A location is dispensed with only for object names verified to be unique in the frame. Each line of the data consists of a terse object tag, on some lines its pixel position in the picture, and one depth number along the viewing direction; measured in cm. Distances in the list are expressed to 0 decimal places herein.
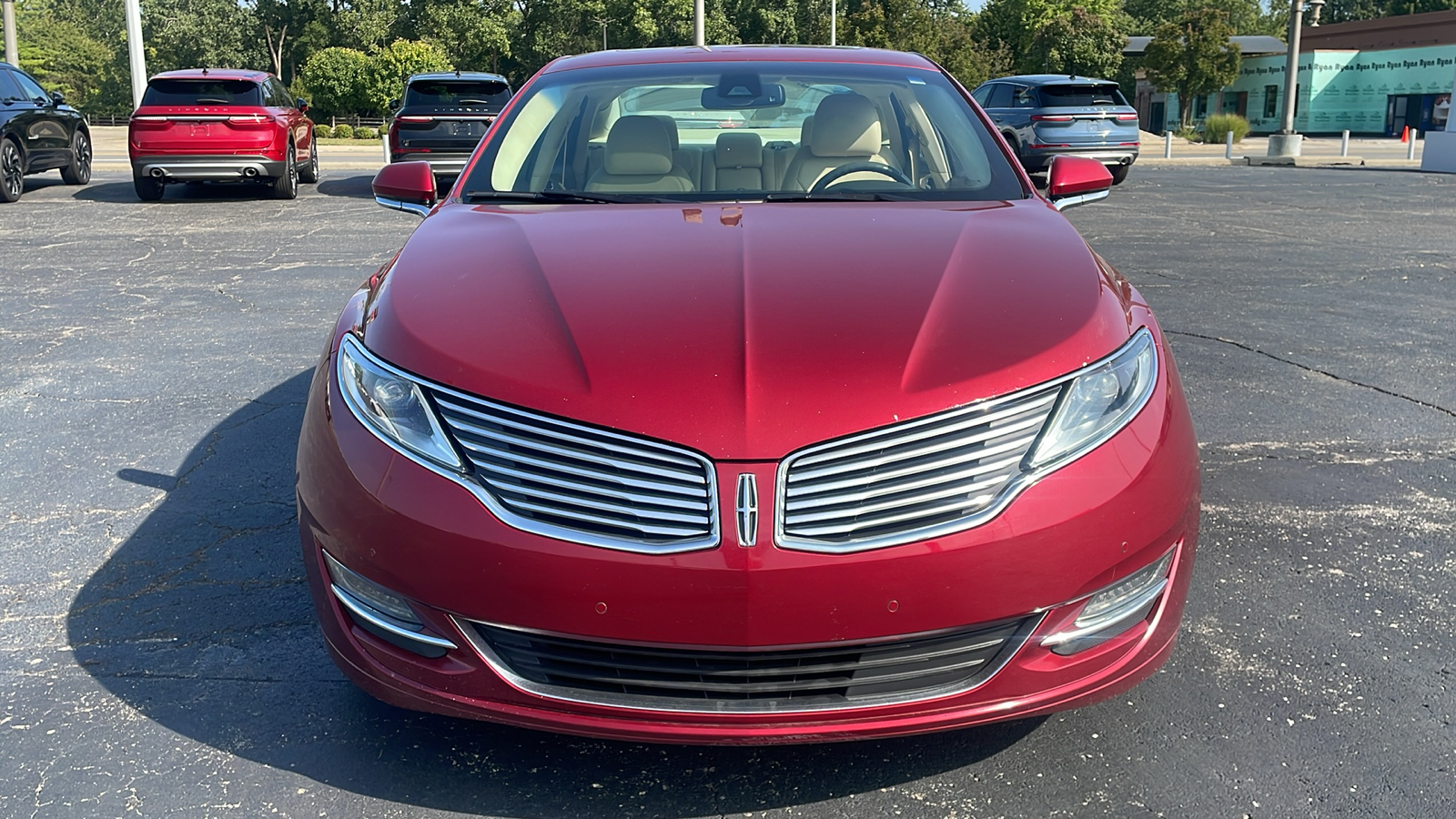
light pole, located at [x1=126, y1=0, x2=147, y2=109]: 1981
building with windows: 5522
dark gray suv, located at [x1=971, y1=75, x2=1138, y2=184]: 1738
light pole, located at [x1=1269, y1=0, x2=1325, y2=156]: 2562
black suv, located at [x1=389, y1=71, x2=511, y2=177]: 1456
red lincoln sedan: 211
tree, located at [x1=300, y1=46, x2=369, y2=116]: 5853
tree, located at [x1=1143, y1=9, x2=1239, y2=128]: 5534
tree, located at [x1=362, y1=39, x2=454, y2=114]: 5878
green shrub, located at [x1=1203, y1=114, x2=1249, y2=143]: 3700
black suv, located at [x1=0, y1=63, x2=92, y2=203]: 1367
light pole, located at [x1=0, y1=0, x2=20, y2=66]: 2894
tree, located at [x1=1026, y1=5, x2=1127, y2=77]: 6188
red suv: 1379
